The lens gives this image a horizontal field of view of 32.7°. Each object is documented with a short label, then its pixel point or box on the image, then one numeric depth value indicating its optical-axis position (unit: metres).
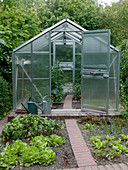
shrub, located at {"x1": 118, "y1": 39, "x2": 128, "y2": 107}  8.50
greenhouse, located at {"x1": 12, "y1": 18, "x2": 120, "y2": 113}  5.98
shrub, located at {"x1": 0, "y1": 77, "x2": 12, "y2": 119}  6.51
